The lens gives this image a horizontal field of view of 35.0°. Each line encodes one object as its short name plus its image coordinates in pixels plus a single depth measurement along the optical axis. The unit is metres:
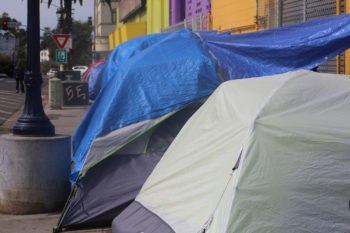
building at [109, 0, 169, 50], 26.00
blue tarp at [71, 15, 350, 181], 6.25
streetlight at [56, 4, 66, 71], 28.77
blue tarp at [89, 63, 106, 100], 24.46
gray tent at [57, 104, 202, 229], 6.04
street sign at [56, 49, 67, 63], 22.54
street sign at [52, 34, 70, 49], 21.67
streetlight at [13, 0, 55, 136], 6.92
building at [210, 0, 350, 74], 8.41
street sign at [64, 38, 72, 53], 23.20
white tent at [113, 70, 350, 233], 3.74
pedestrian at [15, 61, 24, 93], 30.48
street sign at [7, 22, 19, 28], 39.69
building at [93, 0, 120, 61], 65.19
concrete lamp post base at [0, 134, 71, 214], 6.57
